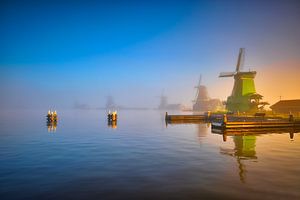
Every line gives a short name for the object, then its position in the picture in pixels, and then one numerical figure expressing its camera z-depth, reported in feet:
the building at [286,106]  225.07
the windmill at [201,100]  604.49
